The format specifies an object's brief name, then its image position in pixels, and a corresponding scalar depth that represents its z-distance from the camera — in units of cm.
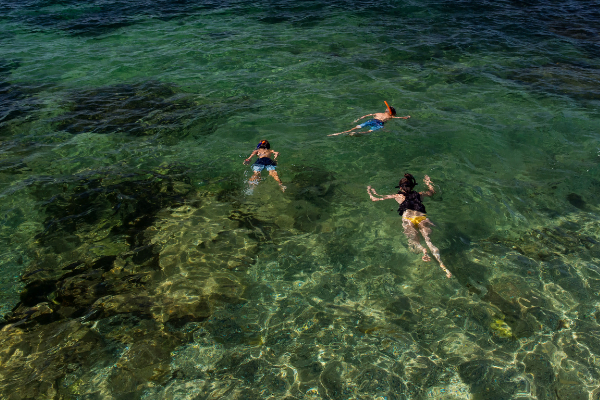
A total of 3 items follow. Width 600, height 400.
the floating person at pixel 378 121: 1395
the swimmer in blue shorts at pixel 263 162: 1189
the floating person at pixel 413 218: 934
